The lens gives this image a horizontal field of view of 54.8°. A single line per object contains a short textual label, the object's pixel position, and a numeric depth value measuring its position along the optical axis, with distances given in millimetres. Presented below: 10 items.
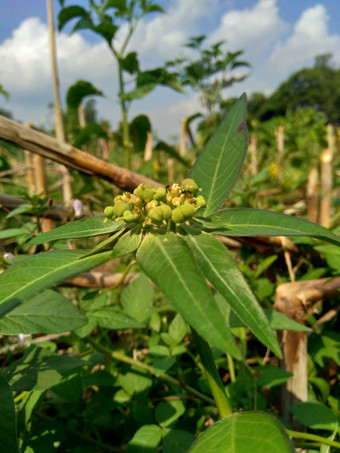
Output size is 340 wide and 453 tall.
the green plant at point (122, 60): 1067
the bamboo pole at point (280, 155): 1860
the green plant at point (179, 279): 78
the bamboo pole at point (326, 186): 948
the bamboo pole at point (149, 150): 1709
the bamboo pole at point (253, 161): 1942
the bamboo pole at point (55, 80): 1295
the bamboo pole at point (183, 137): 1955
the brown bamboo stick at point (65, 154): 224
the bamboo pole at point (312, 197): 924
